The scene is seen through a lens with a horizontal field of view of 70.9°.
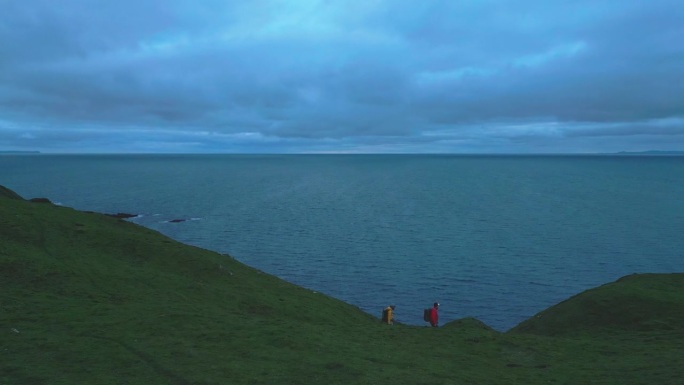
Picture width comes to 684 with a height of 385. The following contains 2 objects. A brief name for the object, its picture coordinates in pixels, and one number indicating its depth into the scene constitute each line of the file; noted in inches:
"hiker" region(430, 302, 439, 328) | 1628.9
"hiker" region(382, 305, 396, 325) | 1603.1
